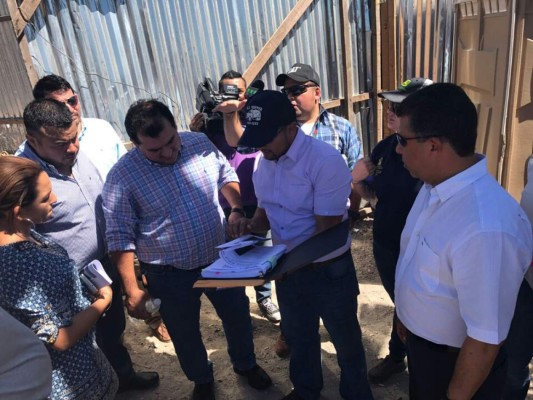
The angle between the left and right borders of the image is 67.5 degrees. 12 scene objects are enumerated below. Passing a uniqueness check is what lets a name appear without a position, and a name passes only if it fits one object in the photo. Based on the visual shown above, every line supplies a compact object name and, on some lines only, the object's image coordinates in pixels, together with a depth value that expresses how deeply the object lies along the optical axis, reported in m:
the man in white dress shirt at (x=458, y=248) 1.34
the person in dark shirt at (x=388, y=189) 2.38
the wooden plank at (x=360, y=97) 5.04
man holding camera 3.30
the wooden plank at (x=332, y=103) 4.87
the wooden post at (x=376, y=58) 4.85
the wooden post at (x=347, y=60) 4.73
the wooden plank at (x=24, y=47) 3.28
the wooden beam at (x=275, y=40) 4.32
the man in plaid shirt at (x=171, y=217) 2.35
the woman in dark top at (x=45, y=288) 1.59
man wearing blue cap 2.09
